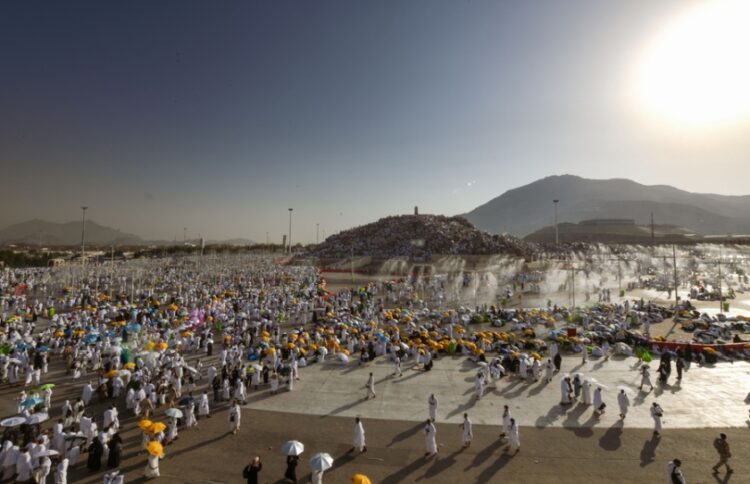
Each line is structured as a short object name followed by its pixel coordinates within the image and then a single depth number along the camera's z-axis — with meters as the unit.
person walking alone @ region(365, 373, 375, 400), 14.12
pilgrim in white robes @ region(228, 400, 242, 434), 11.34
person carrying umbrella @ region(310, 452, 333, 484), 8.24
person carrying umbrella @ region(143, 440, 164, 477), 9.06
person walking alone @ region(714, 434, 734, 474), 9.38
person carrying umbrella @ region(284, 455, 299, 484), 8.86
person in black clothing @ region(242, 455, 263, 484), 8.46
